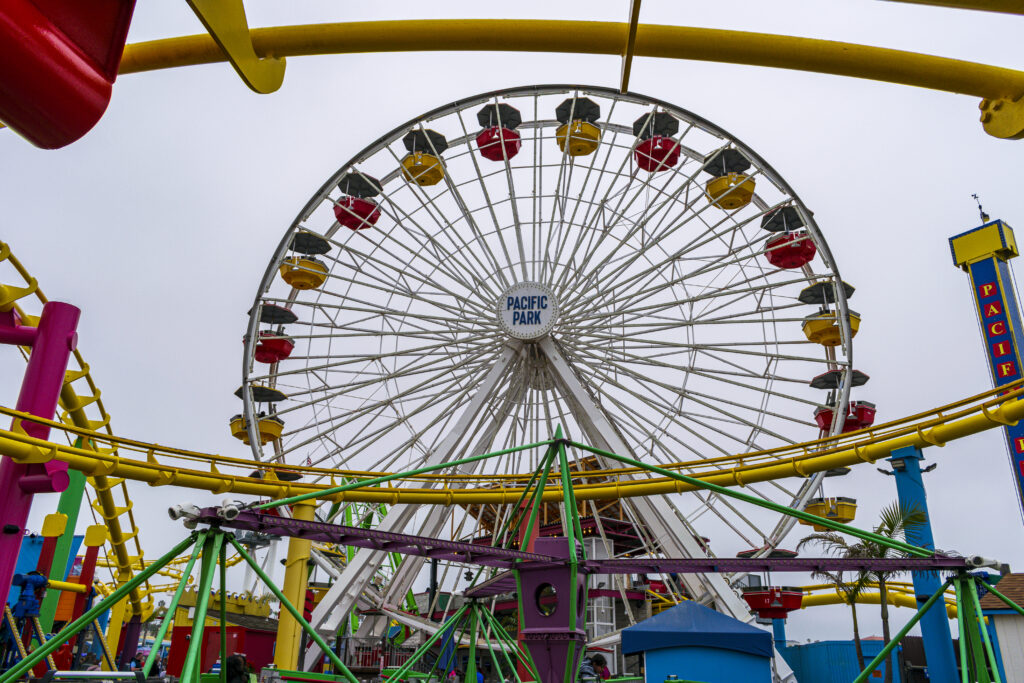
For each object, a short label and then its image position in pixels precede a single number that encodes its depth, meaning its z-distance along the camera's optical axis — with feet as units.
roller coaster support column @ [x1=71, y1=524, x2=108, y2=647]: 56.95
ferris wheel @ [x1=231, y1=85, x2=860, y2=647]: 60.18
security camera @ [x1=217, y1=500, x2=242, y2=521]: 18.94
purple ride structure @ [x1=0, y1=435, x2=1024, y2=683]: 19.17
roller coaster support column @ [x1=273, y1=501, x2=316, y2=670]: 45.98
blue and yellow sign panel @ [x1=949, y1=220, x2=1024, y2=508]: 59.41
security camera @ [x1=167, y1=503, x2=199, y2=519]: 19.01
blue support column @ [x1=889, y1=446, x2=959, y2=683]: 36.19
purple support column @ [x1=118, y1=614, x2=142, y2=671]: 59.67
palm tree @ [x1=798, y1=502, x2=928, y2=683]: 40.27
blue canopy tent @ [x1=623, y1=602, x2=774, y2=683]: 39.40
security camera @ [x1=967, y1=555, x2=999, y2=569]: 22.72
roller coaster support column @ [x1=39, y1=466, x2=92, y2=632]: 53.98
